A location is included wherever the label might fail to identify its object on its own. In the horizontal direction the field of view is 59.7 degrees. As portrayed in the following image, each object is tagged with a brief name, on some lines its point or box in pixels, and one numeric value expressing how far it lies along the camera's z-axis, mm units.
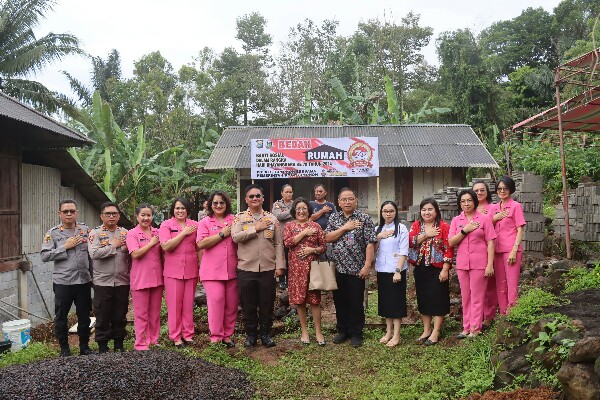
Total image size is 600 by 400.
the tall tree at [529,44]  27109
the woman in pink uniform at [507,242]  5418
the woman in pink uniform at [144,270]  5426
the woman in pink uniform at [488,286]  5605
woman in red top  5508
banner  11875
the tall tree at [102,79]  23109
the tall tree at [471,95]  19594
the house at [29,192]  7207
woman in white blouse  5539
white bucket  6381
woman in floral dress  5531
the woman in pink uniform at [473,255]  5461
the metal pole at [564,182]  8173
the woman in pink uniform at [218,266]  5539
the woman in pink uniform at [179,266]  5527
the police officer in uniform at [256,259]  5494
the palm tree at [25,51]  18328
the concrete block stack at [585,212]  8594
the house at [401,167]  13477
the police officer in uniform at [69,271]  5453
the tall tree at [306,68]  26625
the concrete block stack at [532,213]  9000
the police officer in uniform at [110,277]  5379
